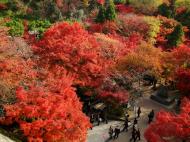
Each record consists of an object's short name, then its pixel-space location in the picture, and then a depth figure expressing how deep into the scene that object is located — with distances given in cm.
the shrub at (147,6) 7216
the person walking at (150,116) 4188
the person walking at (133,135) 3806
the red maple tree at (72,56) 4153
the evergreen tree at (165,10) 6956
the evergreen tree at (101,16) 6288
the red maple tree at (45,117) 3123
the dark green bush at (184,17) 6746
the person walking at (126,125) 3988
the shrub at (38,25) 5978
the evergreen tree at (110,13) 6241
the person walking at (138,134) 3809
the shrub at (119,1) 7806
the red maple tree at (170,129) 3144
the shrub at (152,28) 6000
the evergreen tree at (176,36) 5816
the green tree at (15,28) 5404
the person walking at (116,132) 3828
